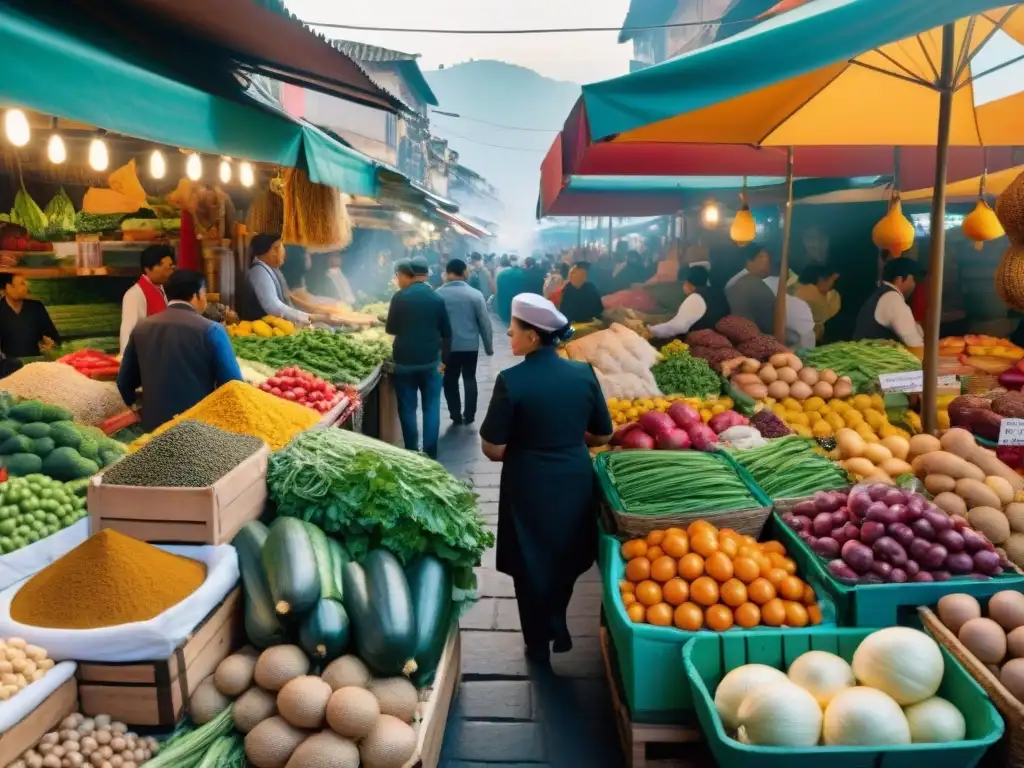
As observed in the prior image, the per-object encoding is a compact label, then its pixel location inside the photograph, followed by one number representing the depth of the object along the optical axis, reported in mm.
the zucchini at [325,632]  2719
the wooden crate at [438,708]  2721
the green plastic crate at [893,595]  2979
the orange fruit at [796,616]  3131
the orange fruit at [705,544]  3336
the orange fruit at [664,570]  3287
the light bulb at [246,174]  6395
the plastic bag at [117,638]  2334
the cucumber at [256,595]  2756
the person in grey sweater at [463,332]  9047
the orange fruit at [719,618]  3092
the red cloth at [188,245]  7969
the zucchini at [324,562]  2857
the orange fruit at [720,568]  3229
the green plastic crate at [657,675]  2979
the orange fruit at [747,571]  3227
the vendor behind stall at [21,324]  6781
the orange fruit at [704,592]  3164
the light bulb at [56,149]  5004
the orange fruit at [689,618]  3090
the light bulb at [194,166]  5534
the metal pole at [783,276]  6957
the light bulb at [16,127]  3380
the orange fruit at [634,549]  3518
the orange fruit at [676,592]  3195
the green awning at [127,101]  2305
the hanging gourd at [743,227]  8125
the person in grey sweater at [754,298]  7547
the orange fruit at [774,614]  3123
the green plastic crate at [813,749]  2311
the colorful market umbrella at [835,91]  2771
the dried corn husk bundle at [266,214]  8508
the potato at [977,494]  3533
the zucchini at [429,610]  2922
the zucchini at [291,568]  2719
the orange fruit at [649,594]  3229
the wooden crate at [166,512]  2842
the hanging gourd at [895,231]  6289
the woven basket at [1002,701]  2389
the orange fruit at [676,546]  3367
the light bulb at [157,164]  5387
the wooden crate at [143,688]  2396
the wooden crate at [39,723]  2070
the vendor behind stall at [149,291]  5367
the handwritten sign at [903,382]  4844
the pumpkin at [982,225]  6129
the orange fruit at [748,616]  3109
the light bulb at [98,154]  4742
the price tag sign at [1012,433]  4117
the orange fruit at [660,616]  3127
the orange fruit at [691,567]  3254
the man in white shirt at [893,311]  6648
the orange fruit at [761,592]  3158
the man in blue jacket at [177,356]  4559
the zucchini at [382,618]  2740
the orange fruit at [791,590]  3230
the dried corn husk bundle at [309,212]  7410
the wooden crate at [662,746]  2979
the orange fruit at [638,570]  3365
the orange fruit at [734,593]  3156
